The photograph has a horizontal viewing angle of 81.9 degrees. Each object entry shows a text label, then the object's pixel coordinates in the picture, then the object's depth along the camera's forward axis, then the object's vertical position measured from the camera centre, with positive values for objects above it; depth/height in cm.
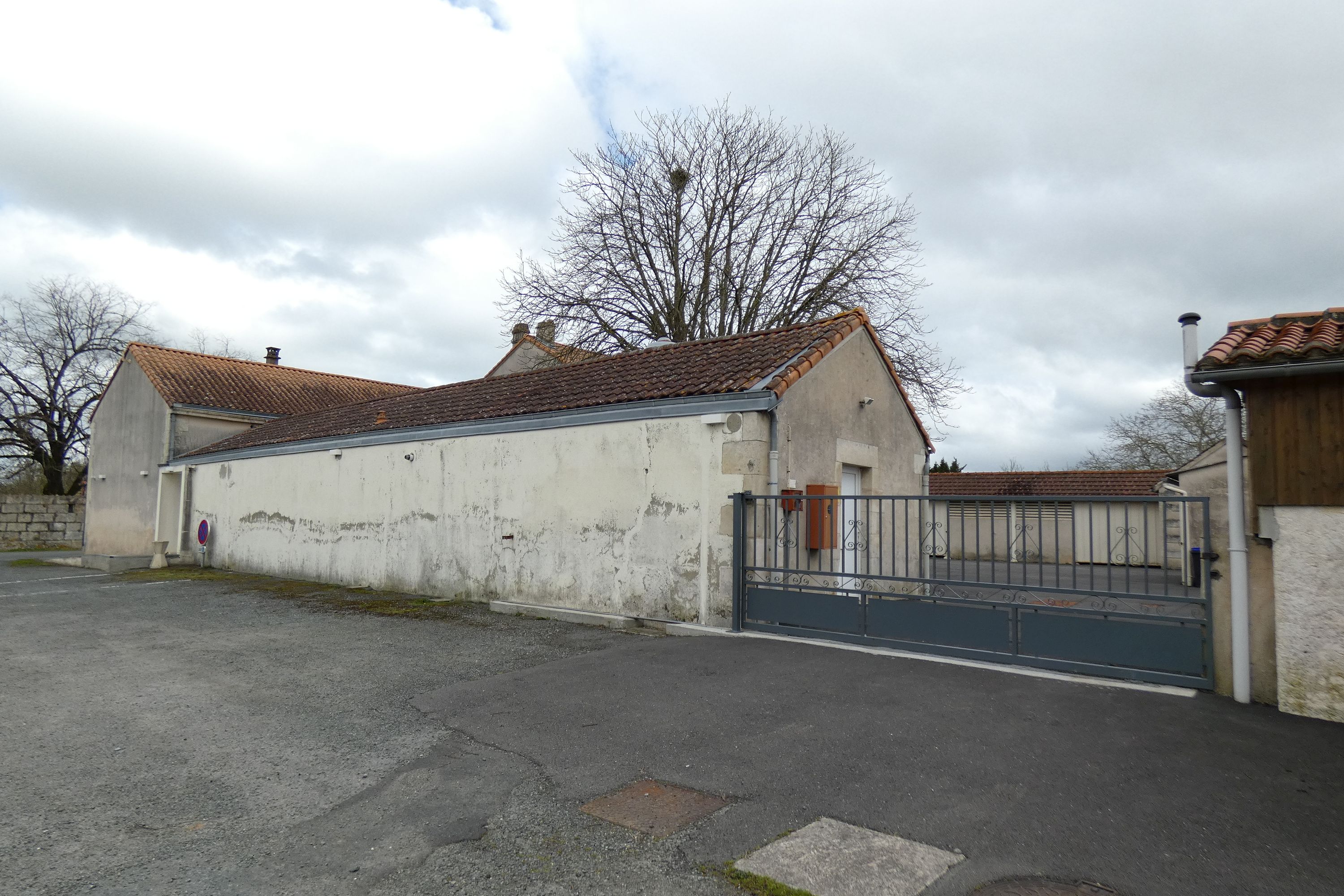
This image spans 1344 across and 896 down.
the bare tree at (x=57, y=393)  3078 +418
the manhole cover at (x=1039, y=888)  304 -149
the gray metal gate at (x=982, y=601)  596 -84
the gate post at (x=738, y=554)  832 -51
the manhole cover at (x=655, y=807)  372 -152
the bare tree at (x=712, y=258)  2148 +696
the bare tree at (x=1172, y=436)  3372 +339
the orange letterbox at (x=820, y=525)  865 -21
